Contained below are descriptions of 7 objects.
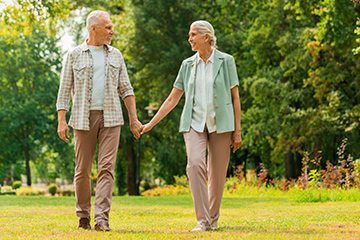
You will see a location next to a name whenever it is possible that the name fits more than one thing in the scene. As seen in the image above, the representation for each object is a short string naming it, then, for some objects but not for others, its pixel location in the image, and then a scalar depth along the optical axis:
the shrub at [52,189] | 32.75
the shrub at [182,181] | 25.81
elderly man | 5.84
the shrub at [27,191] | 29.90
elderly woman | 5.83
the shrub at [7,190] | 30.13
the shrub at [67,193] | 32.32
